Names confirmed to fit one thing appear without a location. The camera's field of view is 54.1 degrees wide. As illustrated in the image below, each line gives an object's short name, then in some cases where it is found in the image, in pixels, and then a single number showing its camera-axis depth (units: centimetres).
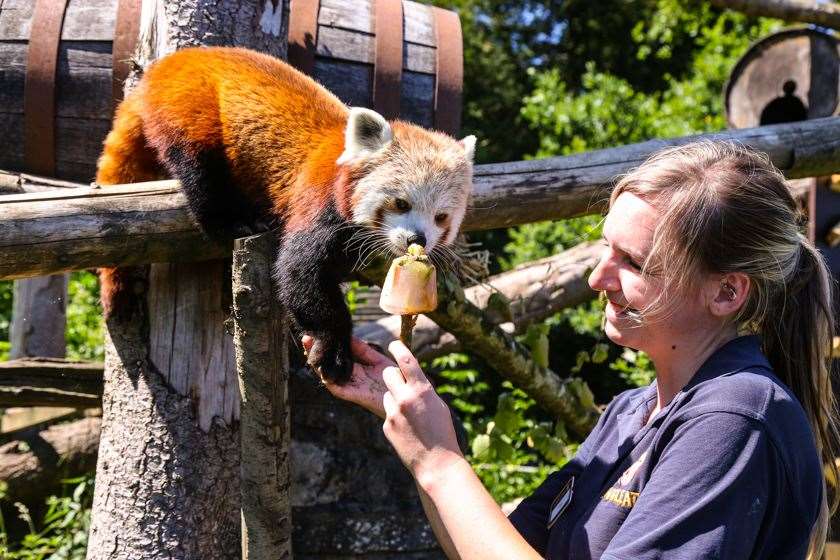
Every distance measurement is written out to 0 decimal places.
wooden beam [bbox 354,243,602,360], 397
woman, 119
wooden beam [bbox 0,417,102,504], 392
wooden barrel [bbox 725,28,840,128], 431
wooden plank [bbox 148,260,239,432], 234
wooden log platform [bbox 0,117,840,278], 205
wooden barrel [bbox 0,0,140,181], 277
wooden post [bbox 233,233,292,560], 191
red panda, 226
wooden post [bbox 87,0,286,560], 232
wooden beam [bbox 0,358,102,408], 314
